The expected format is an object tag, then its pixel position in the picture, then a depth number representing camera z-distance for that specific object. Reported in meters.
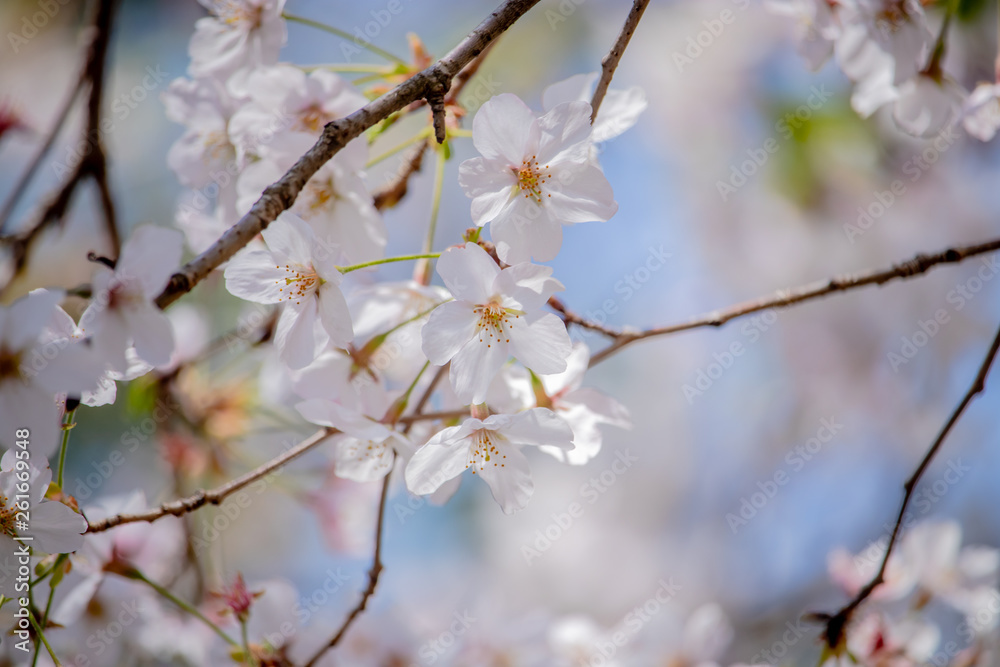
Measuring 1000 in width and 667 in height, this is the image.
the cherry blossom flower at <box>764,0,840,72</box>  0.84
